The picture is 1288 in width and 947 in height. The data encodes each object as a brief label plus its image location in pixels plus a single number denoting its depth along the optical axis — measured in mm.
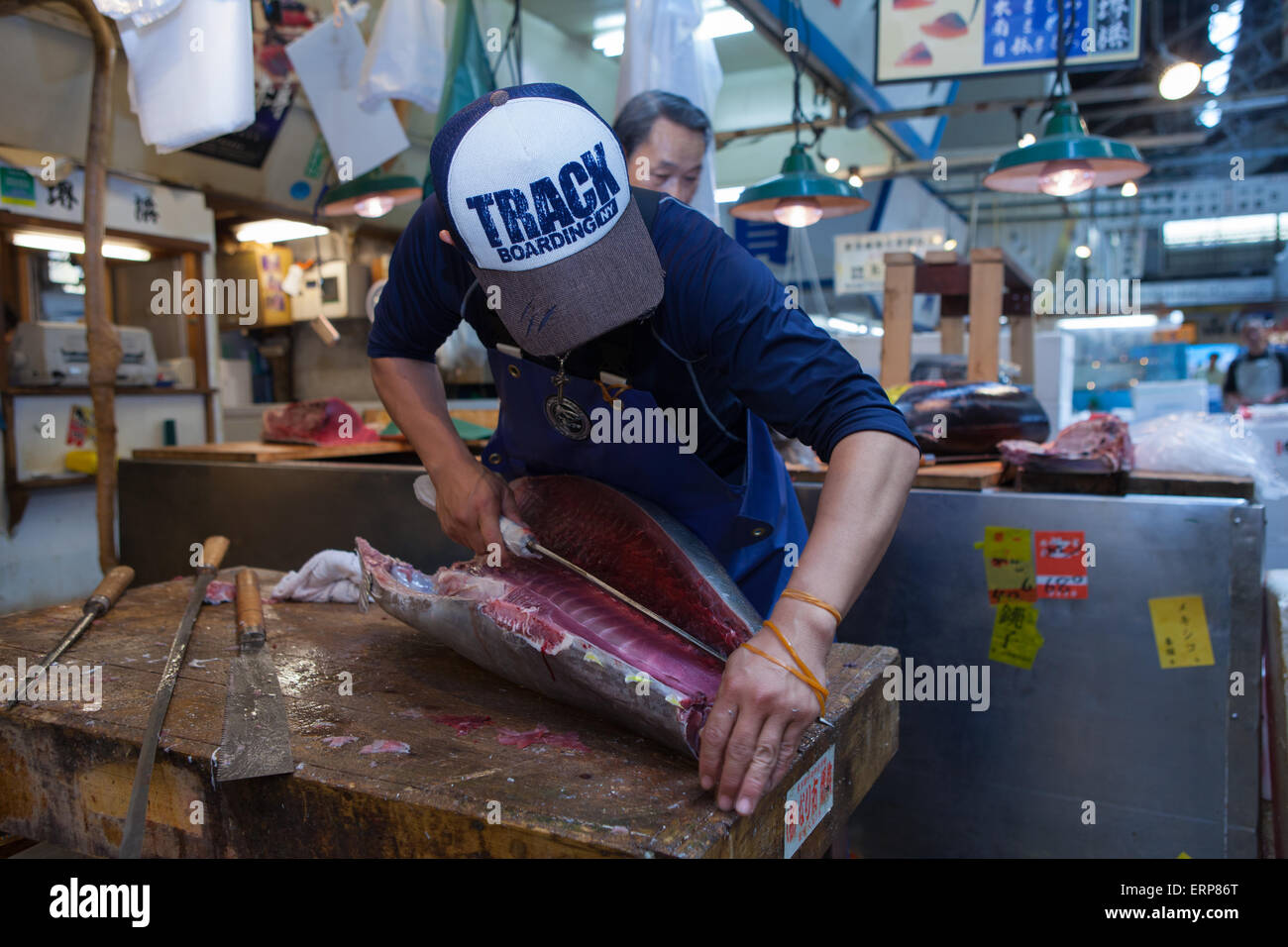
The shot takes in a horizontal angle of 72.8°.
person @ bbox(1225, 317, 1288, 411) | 8758
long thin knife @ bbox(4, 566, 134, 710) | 1600
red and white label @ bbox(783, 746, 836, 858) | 1177
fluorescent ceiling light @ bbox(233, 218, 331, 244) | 7258
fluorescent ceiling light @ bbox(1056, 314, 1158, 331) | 18047
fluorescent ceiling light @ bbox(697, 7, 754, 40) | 7359
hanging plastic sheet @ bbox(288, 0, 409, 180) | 3822
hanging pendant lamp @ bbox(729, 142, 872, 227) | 4469
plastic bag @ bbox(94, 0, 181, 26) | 2285
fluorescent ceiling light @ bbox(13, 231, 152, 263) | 5395
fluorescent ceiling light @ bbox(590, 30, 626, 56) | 8125
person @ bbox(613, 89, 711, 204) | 2502
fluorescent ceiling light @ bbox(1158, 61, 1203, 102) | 5031
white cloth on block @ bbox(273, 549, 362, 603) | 2111
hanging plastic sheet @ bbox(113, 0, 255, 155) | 2416
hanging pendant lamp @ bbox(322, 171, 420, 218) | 4535
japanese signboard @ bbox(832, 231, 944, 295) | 9188
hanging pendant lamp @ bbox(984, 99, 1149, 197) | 3822
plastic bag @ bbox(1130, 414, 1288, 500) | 2713
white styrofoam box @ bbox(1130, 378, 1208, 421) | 7148
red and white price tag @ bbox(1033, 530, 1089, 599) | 2414
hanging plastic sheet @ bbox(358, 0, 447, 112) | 3555
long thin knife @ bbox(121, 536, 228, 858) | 1065
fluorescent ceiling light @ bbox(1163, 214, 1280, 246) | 18047
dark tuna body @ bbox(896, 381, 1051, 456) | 3148
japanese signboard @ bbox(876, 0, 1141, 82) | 4715
